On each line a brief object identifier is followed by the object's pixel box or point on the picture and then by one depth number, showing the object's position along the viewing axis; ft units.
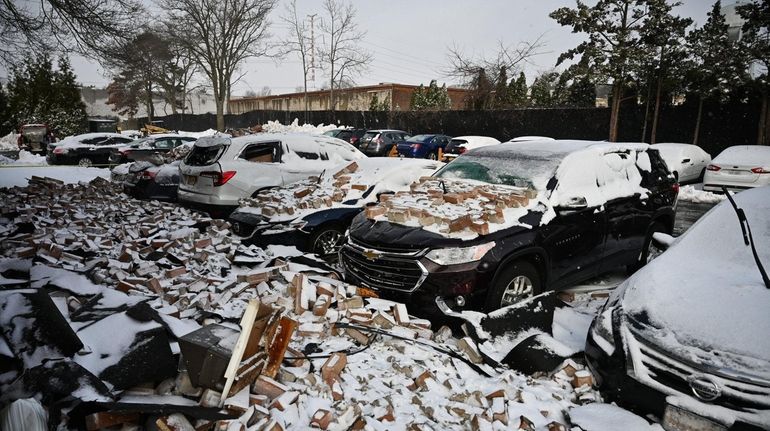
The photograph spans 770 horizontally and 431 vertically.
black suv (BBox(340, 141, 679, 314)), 12.76
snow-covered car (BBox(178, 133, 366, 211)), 23.38
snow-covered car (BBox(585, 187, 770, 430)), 7.85
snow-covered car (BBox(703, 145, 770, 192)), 37.40
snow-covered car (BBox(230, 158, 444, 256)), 18.98
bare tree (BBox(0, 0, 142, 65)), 38.32
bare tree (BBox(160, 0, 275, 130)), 107.14
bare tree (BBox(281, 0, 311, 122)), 130.72
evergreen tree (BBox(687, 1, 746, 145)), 53.83
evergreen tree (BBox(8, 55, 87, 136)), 105.09
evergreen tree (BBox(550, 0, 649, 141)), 60.95
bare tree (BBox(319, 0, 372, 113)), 130.93
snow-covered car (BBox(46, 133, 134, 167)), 57.31
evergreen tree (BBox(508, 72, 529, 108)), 97.86
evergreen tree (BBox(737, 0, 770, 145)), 51.72
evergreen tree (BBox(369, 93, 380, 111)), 120.78
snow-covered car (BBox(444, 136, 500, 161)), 57.77
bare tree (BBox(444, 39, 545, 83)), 90.68
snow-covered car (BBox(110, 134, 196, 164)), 49.32
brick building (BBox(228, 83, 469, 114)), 176.96
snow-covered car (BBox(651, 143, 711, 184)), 45.27
